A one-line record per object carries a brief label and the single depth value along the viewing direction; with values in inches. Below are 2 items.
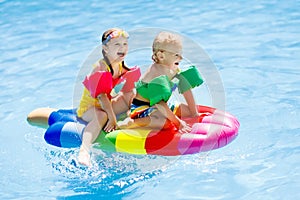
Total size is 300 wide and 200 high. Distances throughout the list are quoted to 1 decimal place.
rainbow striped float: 322.0
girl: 335.6
